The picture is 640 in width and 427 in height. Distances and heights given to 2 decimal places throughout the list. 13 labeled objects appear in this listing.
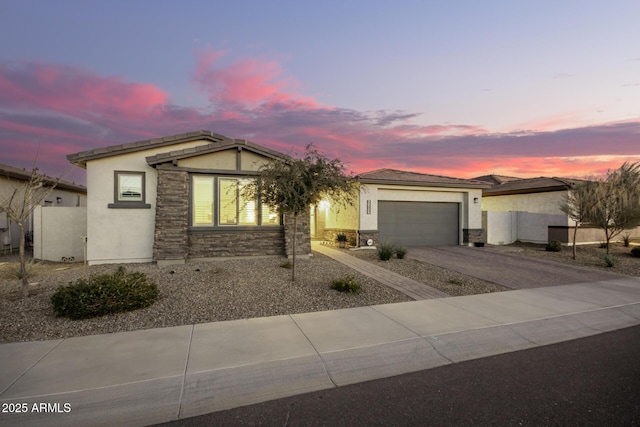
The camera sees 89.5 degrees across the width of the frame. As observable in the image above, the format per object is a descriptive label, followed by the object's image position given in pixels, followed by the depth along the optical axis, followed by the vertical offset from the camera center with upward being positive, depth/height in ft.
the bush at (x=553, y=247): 54.97 -5.72
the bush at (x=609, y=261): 41.06 -6.01
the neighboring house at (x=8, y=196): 48.60 +1.26
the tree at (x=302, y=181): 27.68 +2.56
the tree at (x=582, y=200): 48.08 +2.06
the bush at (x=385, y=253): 42.09 -5.42
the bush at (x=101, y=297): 19.42 -5.53
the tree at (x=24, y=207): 22.94 +0.08
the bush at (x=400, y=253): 43.56 -5.55
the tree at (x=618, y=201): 47.21 +1.91
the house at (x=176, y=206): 37.42 +0.48
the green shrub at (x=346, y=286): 26.40 -6.13
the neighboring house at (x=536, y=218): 63.10 -0.95
